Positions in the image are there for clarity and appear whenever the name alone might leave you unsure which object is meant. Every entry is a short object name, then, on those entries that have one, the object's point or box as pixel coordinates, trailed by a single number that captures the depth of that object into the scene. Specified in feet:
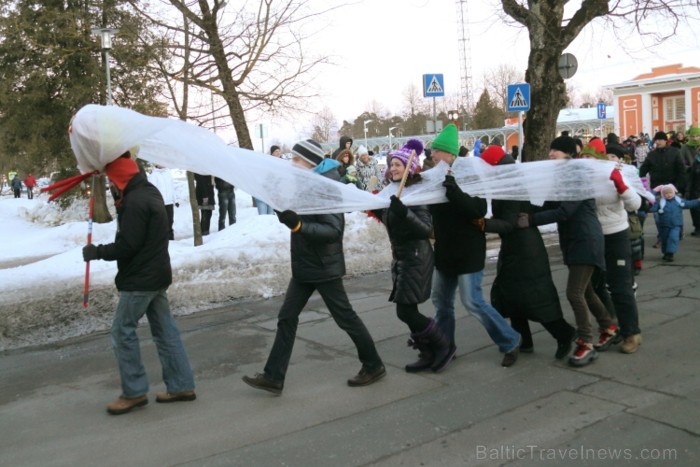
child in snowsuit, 30.55
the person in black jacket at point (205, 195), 48.08
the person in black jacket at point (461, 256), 16.40
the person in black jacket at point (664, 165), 37.17
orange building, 185.68
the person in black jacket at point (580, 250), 16.71
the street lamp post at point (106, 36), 45.14
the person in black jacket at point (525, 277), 16.72
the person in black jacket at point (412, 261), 15.83
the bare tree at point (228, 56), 42.45
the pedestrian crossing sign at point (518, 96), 43.62
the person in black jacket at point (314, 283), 15.33
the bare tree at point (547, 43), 43.65
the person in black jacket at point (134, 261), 14.38
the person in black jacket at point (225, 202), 48.03
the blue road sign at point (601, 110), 96.64
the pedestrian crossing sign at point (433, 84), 49.80
